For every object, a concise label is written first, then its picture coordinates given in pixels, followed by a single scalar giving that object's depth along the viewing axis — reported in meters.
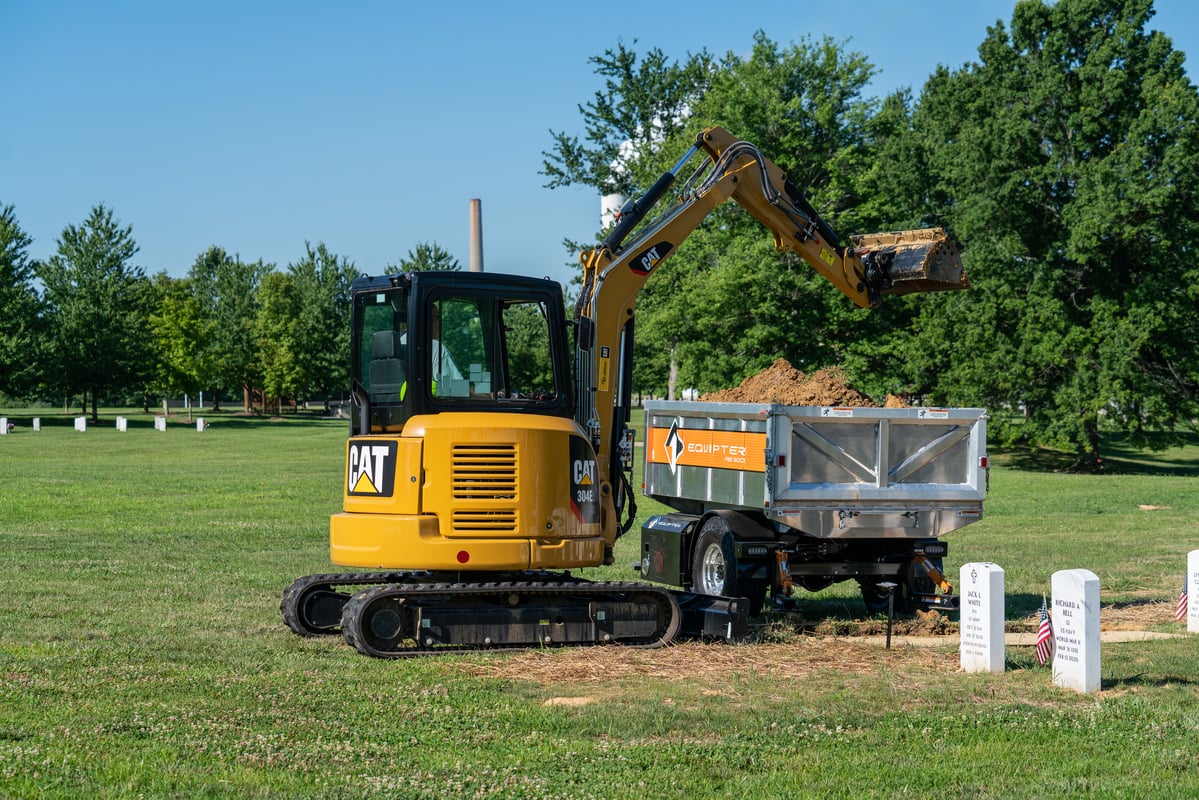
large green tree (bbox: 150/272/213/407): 88.38
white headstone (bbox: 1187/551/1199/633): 13.30
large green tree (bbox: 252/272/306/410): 96.44
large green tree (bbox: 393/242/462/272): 82.28
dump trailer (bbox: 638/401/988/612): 13.26
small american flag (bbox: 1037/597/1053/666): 11.00
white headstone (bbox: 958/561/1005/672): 10.86
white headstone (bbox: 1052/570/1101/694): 10.03
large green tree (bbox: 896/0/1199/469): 42.88
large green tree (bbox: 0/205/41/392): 72.81
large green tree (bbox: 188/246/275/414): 97.62
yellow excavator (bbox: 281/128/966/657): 11.38
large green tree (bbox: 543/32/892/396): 49.28
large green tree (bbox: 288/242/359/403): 96.88
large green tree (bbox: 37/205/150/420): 78.25
